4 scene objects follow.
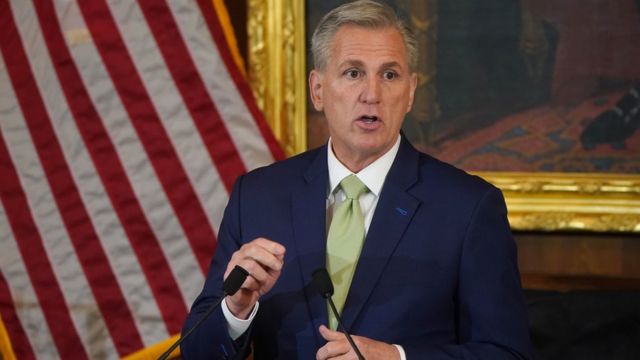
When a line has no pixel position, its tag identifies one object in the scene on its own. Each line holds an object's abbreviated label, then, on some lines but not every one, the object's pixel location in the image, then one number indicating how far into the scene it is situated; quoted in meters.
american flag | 8.56
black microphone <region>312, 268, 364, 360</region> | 7.21
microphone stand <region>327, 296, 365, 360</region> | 7.21
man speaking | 7.37
